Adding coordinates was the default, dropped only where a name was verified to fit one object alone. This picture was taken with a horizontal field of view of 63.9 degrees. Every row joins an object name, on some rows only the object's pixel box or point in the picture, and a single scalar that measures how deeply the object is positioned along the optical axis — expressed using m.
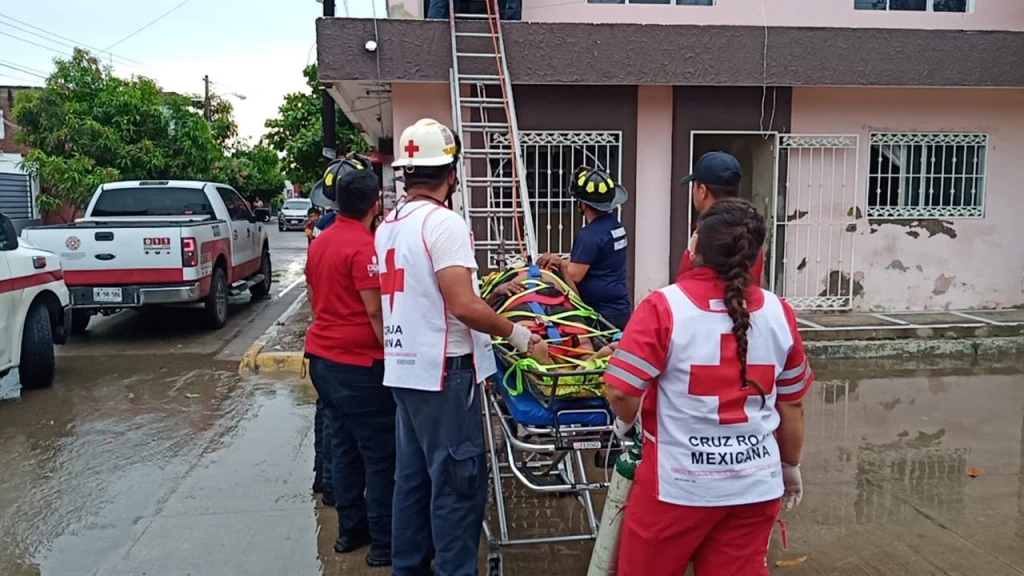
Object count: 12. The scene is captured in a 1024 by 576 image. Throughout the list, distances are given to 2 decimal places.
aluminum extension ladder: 7.34
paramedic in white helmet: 3.00
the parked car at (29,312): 6.63
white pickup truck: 8.72
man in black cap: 3.54
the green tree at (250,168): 24.52
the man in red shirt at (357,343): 3.61
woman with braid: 2.28
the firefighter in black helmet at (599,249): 4.71
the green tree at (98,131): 16.11
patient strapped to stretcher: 3.07
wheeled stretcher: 3.09
